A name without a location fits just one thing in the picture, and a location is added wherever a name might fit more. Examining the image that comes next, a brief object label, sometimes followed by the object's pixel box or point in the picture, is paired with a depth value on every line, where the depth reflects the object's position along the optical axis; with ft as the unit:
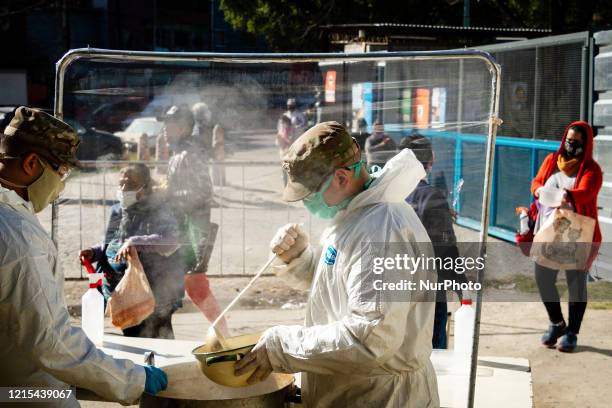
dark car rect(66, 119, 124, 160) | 16.22
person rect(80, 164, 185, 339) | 16.48
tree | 84.58
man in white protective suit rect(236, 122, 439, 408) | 8.06
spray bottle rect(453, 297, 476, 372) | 13.47
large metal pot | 8.73
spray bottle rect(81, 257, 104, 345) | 14.23
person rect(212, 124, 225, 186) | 16.74
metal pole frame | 11.42
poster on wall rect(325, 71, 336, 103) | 15.66
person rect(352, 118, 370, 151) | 15.11
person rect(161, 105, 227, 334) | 17.54
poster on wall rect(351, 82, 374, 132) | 15.71
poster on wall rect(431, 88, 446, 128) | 15.06
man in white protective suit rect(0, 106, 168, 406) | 7.91
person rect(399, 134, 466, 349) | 14.66
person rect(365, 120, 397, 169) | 14.47
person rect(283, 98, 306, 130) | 15.90
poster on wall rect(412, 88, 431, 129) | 15.26
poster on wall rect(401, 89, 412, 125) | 15.25
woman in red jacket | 19.69
